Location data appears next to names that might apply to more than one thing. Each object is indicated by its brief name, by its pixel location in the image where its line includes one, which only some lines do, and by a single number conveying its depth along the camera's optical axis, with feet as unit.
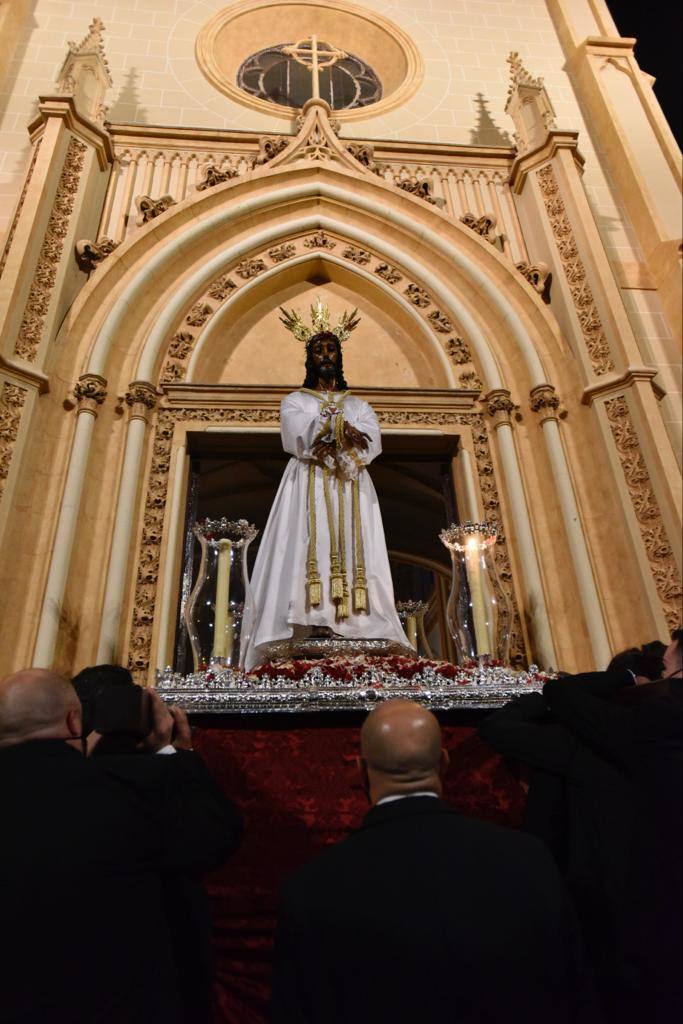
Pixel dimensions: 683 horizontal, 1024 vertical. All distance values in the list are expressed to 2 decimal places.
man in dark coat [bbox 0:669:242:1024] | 5.04
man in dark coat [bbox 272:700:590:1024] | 4.53
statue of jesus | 14.98
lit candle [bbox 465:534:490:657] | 13.48
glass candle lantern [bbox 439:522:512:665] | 13.61
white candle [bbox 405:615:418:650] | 21.57
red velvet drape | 7.87
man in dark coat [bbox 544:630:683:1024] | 5.27
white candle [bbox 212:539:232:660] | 13.03
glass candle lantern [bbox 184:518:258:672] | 13.09
